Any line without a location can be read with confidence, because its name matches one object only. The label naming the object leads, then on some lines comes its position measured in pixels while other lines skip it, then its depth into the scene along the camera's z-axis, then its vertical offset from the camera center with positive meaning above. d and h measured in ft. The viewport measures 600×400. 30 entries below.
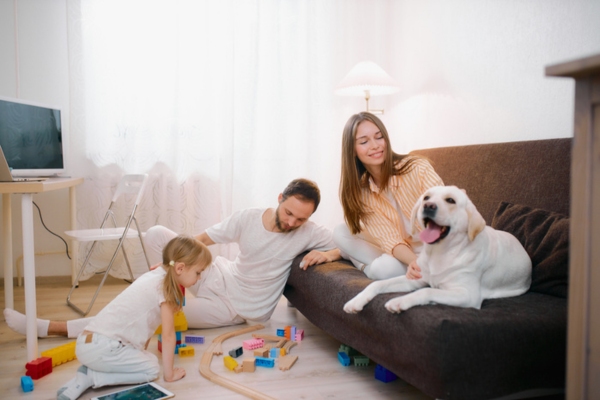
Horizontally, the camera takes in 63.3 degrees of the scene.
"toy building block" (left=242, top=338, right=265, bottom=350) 6.77 -2.34
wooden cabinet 3.08 -0.42
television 9.12 +0.79
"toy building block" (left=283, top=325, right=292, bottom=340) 7.27 -2.34
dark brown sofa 4.14 -1.32
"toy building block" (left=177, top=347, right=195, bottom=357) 6.59 -2.36
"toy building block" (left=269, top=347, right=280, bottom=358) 6.50 -2.36
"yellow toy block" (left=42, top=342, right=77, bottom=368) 6.19 -2.27
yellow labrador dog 4.69 -0.87
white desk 5.85 -0.88
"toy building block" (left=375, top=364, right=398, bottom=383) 5.69 -2.33
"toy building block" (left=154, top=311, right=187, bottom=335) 7.27 -2.21
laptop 6.34 +0.07
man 7.62 -1.40
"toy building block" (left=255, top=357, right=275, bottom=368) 6.16 -2.36
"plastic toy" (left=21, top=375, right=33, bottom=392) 5.47 -2.32
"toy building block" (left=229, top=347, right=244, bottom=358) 6.42 -2.33
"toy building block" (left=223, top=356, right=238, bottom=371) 6.07 -2.33
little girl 5.51 -1.79
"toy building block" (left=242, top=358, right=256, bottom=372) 5.99 -2.32
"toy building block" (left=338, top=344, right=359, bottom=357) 6.39 -2.29
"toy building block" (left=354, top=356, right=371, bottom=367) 6.15 -2.34
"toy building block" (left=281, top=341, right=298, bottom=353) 6.71 -2.38
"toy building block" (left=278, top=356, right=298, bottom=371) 6.10 -2.38
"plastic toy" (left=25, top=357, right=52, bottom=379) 5.79 -2.28
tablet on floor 5.21 -2.36
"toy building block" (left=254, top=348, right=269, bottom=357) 6.39 -2.32
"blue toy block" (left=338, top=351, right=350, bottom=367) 6.23 -2.35
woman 6.47 -0.24
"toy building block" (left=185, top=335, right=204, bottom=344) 7.07 -2.35
